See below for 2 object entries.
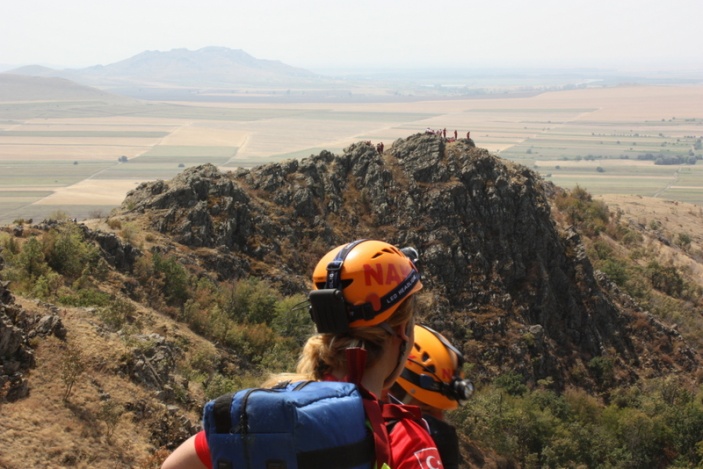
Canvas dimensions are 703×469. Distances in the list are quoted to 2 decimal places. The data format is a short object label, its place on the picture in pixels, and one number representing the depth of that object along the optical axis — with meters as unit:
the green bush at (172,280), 21.53
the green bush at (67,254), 19.09
